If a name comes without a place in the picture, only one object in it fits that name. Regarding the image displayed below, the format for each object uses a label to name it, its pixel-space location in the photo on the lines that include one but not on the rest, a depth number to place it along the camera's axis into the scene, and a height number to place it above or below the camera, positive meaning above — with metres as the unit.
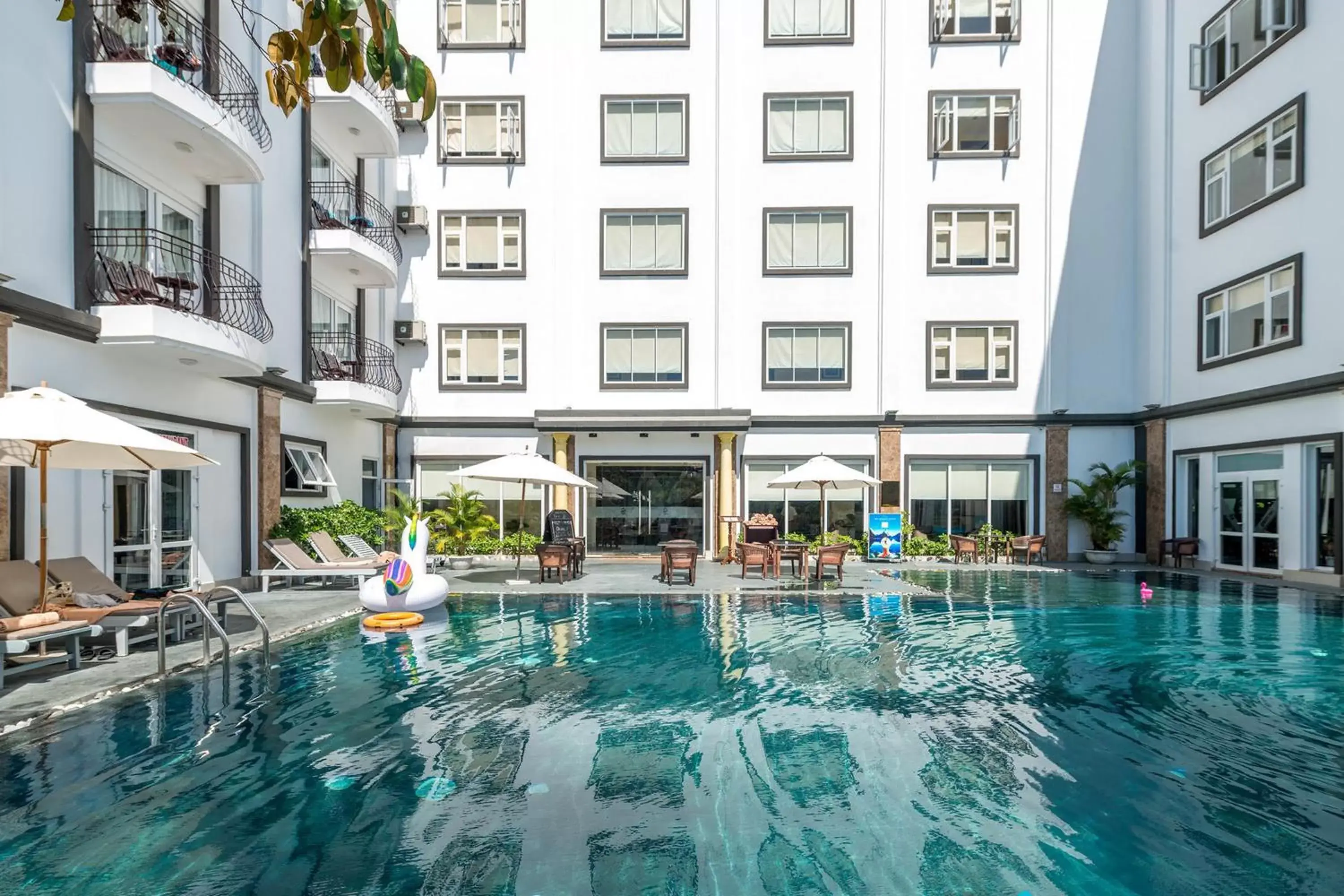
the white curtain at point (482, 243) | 21.41 +6.05
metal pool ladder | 7.83 -1.70
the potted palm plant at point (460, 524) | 20.17 -1.57
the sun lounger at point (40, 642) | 7.11 -1.72
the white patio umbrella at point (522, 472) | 14.23 -0.14
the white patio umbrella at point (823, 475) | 15.95 -0.22
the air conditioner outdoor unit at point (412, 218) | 20.97 +6.63
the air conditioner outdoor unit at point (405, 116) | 20.66 +9.32
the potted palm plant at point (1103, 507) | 19.92 -1.08
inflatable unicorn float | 11.35 -1.83
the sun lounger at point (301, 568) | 14.14 -1.92
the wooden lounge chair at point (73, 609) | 8.23 -1.56
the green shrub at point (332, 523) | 15.58 -1.25
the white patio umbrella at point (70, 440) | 7.17 +0.22
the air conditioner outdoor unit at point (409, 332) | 21.06 +3.57
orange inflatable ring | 10.73 -2.18
